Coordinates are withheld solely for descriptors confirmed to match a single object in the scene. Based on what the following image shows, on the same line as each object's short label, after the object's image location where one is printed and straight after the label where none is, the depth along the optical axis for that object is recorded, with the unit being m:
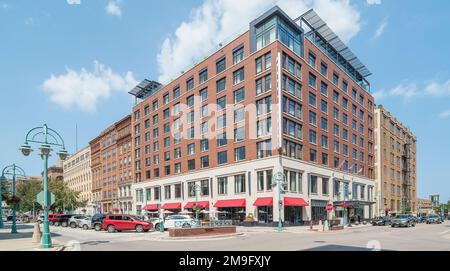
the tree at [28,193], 81.76
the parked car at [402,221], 41.69
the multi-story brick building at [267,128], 45.81
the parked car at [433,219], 57.78
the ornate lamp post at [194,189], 53.58
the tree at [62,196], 78.56
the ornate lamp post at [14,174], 30.41
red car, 32.50
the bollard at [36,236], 20.88
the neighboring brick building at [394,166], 79.81
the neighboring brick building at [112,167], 82.75
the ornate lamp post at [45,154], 18.17
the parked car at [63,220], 47.67
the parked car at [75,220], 42.56
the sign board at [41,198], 18.50
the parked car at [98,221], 35.67
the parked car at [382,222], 48.38
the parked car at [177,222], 32.84
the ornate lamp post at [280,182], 34.12
